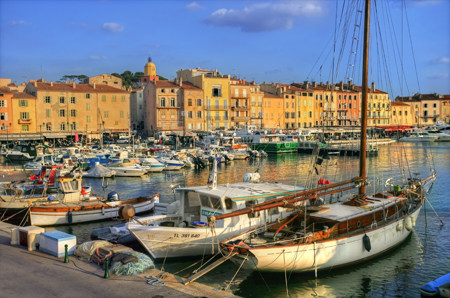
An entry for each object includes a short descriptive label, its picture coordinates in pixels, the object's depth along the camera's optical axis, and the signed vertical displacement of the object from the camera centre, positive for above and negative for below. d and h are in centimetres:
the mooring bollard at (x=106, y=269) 1233 -392
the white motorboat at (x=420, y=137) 9694 -258
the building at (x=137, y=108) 9488 +453
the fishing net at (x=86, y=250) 1411 -390
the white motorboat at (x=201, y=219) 1647 -372
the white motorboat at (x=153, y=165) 4753 -394
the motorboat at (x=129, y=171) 4472 -427
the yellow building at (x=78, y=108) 7344 +368
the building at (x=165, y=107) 8206 +413
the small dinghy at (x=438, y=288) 1327 -497
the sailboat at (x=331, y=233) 1465 -396
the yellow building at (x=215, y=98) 8462 +577
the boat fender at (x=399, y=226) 1872 -430
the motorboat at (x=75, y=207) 2322 -428
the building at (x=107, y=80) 9816 +1125
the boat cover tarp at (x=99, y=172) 4328 -425
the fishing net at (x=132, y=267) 1273 -407
